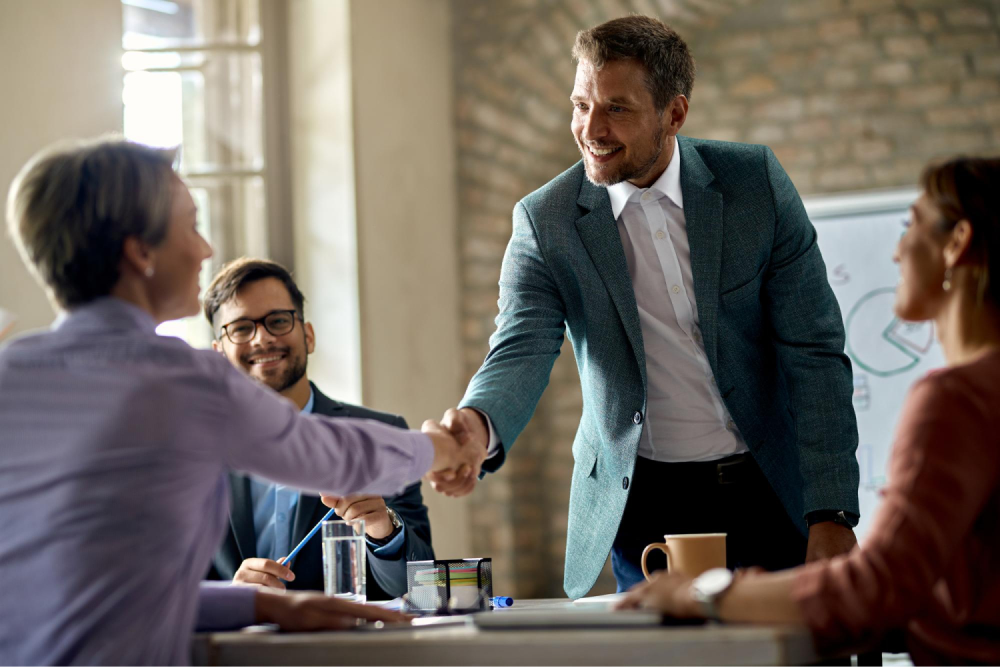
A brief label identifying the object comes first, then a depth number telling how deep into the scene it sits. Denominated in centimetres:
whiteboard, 418
